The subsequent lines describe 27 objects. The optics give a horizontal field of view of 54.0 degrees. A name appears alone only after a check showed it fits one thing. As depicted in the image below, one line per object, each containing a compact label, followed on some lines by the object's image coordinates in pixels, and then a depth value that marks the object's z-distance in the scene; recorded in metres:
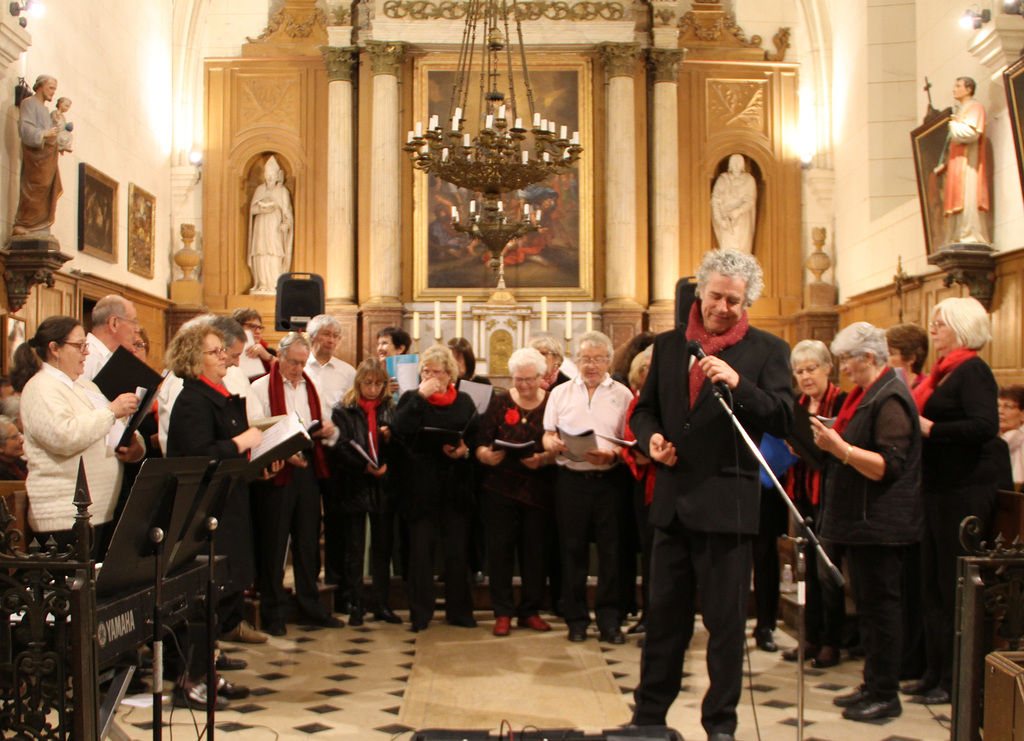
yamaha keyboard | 2.66
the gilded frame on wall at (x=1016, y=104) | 6.75
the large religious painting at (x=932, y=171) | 8.29
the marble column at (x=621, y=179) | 11.58
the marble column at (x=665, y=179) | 11.67
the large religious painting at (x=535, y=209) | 11.78
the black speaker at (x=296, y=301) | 9.17
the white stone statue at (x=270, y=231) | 11.95
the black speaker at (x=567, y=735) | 2.53
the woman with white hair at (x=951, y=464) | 3.98
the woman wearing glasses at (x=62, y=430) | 3.70
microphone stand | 2.35
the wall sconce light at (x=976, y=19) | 7.19
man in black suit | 3.12
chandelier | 7.90
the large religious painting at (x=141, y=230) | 10.69
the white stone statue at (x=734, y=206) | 12.11
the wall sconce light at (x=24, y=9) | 7.38
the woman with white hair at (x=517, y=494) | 5.32
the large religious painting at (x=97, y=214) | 9.34
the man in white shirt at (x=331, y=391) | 5.66
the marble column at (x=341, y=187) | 11.67
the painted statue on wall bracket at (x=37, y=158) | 7.87
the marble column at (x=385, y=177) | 11.57
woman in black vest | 3.74
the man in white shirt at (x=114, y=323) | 4.33
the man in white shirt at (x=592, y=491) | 5.10
